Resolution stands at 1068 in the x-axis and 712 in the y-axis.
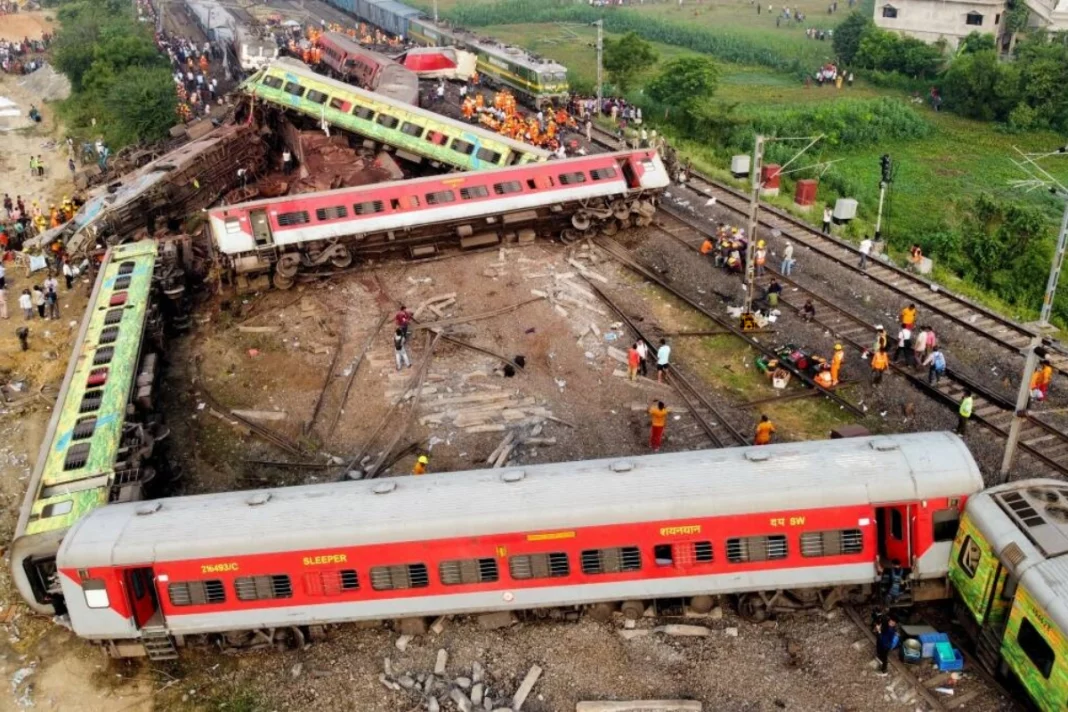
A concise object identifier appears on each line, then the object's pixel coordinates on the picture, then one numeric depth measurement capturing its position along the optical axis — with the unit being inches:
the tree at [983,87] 2252.7
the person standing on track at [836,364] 965.8
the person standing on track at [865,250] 1233.4
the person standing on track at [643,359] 1017.5
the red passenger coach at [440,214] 1274.6
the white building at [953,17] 2600.9
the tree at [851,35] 2832.2
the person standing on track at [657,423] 878.6
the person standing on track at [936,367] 956.0
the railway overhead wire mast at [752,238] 983.0
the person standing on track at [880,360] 959.0
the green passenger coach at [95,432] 726.5
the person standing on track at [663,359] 994.7
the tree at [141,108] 2107.5
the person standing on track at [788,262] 1208.6
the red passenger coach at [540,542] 657.6
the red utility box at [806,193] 1549.0
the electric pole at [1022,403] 684.1
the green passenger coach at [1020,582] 550.0
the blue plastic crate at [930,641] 647.8
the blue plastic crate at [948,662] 636.1
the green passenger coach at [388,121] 1520.7
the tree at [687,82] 2060.8
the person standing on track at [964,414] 864.9
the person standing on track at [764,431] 850.1
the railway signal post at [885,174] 1320.1
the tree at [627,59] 2219.5
